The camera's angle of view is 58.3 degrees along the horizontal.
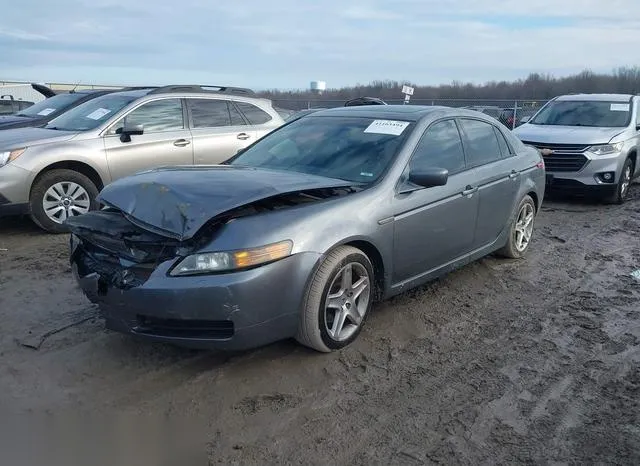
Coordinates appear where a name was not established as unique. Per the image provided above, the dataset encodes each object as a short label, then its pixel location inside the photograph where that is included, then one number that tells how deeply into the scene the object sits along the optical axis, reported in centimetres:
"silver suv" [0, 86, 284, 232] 666
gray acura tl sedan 335
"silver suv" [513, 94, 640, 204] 934
